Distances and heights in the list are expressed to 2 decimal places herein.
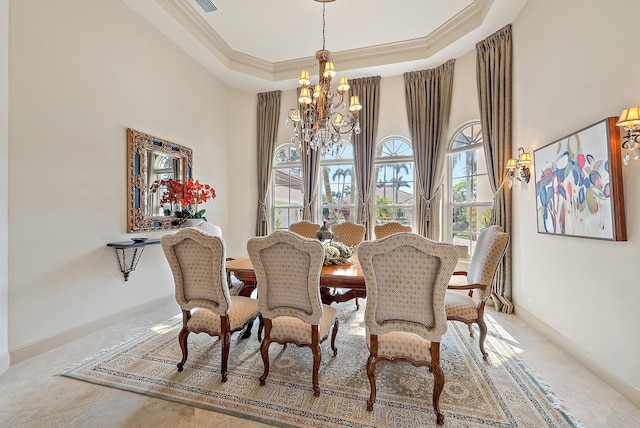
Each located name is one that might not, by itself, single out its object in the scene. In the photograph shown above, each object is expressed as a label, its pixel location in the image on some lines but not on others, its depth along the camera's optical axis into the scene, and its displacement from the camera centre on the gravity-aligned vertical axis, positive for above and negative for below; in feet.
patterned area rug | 5.82 -4.02
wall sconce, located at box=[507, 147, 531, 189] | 10.61 +1.88
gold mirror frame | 11.23 +1.78
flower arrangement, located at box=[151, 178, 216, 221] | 12.34 +1.30
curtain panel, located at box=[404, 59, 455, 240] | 14.88 +4.57
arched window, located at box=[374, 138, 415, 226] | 16.38 +2.20
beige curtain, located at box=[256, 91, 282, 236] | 17.99 +4.83
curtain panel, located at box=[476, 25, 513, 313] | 12.01 +4.06
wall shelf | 10.31 -1.17
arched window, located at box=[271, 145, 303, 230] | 18.44 +2.18
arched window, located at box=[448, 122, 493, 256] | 13.99 +1.52
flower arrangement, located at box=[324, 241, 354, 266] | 8.98 -1.13
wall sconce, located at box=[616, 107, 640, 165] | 5.77 +1.88
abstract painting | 6.66 +0.86
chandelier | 10.17 +4.09
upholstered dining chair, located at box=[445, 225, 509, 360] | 7.74 -1.92
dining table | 7.53 -1.58
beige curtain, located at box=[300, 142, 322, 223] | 17.16 +2.59
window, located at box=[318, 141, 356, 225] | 17.42 +2.08
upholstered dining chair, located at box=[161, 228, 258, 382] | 6.75 -1.60
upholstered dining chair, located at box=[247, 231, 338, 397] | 6.19 -1.62
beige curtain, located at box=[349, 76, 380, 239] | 16.19 +3.93
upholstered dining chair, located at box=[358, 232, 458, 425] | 5.45 -1.64
